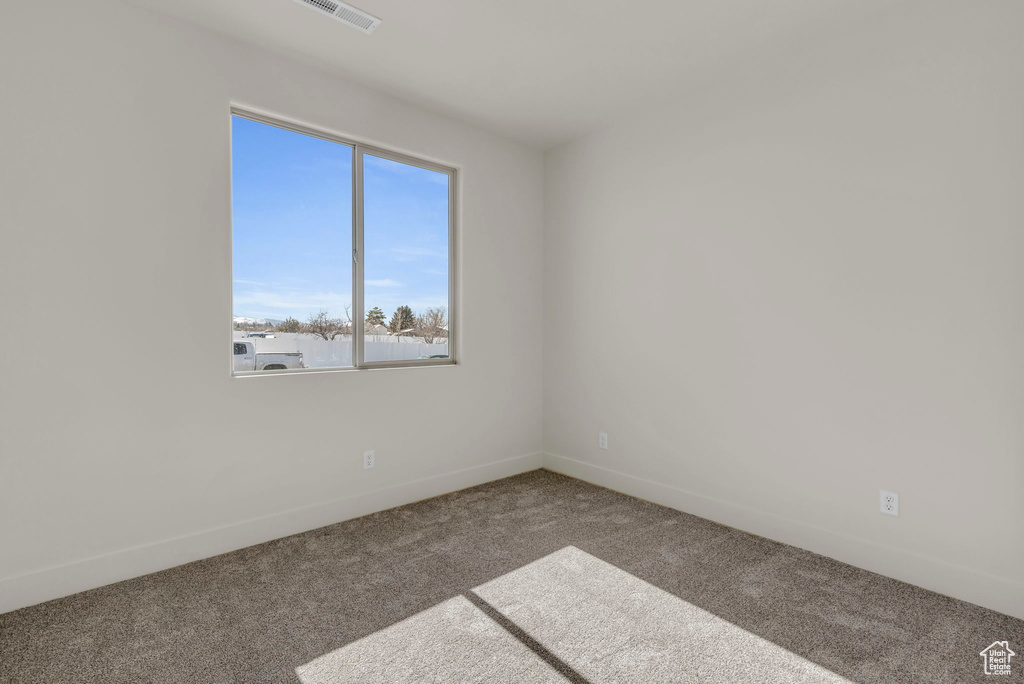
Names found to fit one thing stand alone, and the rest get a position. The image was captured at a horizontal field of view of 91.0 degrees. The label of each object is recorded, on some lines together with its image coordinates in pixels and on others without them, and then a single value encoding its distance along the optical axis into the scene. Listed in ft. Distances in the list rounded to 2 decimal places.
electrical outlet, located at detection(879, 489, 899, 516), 7.82
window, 9.29
